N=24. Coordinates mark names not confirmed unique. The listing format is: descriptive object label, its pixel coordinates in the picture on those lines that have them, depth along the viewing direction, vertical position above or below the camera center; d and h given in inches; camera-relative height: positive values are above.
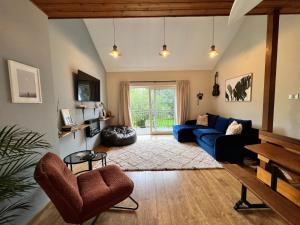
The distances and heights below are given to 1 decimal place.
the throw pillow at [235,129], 108.0 -23.5
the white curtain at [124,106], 181.9 -4.9
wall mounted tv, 106.2 +14.3
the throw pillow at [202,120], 167.4 -24.2
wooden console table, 44.4 -35.4
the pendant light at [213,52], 111.2 +42.7
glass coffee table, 72.8 -32.2
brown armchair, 43.2 -35.5
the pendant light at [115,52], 108.7 +42.8
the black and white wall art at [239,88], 121.3 +12.8
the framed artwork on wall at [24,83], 48.4 +8.7
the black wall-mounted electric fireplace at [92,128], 120.6 -24.7
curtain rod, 183.5 +30.0
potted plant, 35.0 -23.0
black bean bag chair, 142.0 -38.5
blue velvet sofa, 103.5 -34.6
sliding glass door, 186.2 -7.5
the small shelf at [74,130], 80.3 -18.7
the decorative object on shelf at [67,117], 89.8 -9.8
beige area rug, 98.8 -48.2
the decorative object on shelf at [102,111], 156.1 -10.0
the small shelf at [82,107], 108.6 -3.1
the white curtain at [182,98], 182.1 +5.2
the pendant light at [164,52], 104.9 +40.7
